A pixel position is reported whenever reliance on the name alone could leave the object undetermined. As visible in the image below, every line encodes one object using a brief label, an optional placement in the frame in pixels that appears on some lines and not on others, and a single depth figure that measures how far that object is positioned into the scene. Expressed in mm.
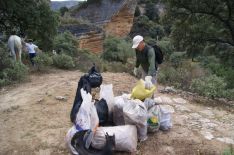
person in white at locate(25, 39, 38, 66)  6783
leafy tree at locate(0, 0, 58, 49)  7207
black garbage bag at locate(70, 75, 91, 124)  2778
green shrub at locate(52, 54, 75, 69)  6975
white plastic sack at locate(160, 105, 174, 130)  3214
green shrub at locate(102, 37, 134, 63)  9039
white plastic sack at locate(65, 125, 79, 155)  2750
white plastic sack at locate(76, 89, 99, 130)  2726
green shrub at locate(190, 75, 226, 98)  4815
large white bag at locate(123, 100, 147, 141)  2886
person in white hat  3400
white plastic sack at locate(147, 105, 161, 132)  3098
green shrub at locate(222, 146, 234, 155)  2702
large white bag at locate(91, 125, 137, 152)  2766
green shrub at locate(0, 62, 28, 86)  5551
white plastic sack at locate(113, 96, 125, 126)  3099
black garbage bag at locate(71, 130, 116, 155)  2710
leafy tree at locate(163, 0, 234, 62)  7887
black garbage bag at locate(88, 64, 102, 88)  3038
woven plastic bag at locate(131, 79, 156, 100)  3120
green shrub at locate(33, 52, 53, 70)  6637
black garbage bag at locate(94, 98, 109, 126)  3020
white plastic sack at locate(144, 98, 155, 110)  3098
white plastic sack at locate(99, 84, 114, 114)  3126
